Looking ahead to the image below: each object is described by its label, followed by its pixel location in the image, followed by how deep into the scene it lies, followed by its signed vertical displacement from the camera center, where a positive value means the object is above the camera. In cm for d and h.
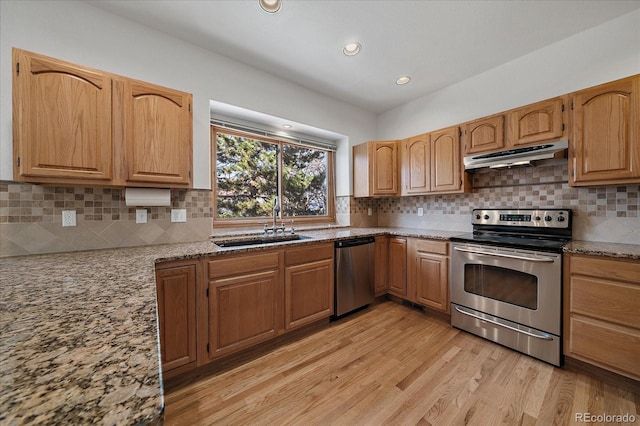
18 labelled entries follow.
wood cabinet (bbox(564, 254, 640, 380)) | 158 -69
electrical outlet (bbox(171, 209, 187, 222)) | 215 -3
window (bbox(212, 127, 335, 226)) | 277 +40
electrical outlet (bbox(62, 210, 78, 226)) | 174 -4
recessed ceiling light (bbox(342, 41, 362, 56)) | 225 +150
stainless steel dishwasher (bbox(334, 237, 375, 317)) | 258 -68
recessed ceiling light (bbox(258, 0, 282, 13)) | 177 +148
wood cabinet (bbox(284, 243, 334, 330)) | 221 -69
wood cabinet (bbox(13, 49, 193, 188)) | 145 +56
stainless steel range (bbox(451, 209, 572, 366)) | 188 -59
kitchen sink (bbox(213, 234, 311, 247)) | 222 -28
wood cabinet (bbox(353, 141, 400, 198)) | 331 +56
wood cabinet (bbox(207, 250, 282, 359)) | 183 -70
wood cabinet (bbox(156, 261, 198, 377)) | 163 -69
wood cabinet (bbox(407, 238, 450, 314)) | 256 -68
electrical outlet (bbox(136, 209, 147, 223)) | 200 -3
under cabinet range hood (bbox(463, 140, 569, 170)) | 204 +49
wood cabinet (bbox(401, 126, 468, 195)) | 272 +55
